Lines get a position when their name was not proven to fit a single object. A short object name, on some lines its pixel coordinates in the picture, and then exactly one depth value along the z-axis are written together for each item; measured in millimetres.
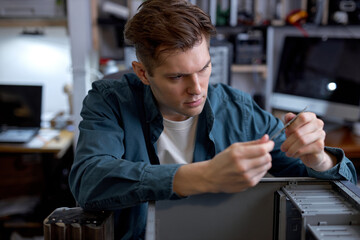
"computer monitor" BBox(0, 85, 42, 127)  2584
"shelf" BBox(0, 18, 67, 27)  2791
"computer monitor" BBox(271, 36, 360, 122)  1989
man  750
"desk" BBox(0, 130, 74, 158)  2299
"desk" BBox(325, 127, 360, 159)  1764
